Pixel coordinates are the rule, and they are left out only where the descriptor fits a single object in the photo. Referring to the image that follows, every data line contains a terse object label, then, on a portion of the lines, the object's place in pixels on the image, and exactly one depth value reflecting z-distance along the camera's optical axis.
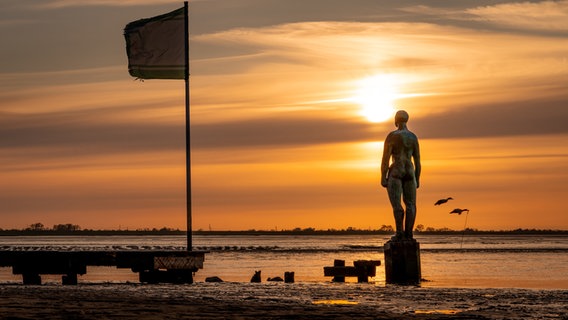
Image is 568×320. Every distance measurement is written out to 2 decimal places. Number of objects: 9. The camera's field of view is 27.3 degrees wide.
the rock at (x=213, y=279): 32.43
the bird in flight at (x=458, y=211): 42.37
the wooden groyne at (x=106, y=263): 29.50
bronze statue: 28.92
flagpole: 30.31
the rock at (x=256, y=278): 33.94
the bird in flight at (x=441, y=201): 35.22
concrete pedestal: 28.72
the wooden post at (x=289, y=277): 32.50
